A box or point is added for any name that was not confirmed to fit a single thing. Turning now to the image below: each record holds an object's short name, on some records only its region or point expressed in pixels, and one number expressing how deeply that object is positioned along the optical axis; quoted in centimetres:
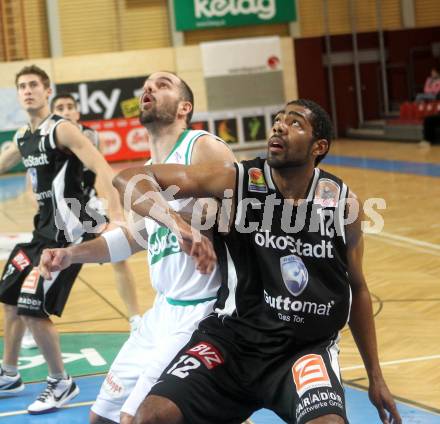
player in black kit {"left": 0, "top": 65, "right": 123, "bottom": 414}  1141
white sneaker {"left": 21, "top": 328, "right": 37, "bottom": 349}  1459
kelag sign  4916
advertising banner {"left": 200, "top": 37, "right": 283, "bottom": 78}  4856
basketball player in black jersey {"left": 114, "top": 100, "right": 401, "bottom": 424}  727
